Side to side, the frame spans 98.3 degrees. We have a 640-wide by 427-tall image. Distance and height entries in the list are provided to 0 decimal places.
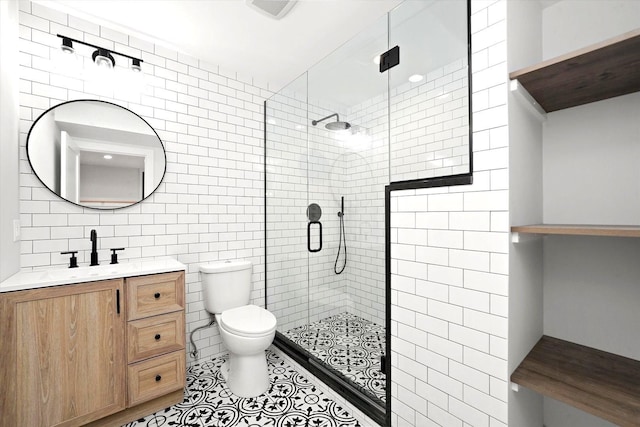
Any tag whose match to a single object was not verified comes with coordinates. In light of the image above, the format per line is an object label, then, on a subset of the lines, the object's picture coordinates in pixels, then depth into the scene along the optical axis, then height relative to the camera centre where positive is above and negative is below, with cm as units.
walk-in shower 138 +29
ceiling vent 174 +134
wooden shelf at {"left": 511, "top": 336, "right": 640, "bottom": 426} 97 -67
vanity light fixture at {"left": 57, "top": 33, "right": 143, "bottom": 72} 179 +110
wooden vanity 142 -79
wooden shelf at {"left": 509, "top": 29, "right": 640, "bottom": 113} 95 +56
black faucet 189 -23
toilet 194 -79
